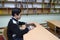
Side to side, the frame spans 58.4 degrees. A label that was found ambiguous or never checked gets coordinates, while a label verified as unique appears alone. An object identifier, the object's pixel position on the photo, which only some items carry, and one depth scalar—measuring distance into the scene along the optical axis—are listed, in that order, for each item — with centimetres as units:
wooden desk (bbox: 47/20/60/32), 169
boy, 87
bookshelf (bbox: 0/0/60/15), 225
